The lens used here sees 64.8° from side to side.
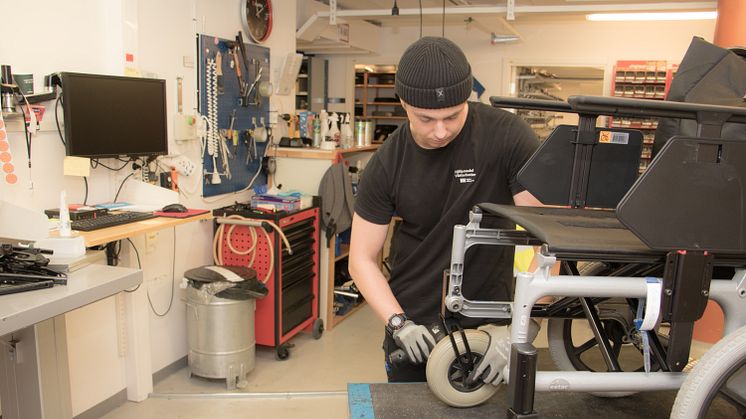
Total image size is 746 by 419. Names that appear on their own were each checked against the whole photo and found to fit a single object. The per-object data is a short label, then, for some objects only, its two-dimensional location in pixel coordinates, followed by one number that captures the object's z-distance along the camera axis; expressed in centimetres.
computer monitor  240
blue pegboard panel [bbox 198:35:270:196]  340
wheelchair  85
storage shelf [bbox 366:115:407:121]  768
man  144
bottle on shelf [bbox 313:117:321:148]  443
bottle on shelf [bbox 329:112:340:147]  441
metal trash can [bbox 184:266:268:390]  309
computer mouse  264
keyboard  224
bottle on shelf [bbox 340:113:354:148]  452
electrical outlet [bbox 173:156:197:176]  318
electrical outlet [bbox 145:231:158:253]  304
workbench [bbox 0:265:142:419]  187
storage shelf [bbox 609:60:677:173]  618
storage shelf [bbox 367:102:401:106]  767
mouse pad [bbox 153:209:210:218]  257
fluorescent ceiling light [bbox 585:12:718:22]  449
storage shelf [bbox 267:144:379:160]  399
